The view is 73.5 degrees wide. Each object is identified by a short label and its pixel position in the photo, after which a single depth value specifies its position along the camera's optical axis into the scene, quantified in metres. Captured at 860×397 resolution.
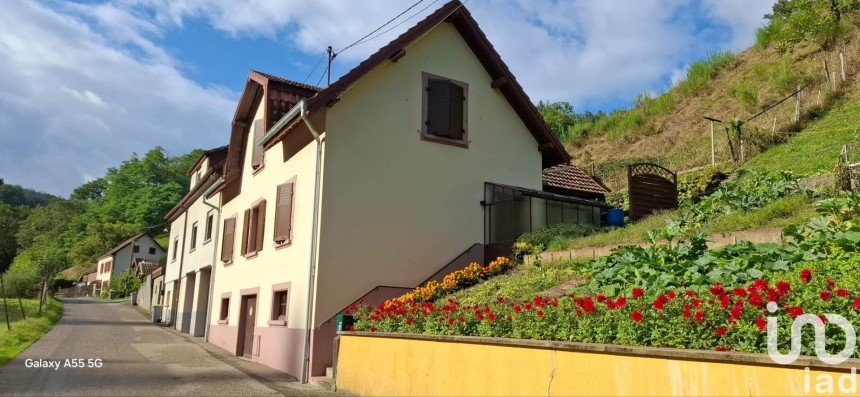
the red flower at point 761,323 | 4.28
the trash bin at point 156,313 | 28.91
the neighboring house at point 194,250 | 20.91
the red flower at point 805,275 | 5.03
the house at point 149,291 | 37.03
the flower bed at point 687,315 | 4.49
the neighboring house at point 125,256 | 68.31
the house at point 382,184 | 11.54
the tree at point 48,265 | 44.47
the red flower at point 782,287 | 4.54
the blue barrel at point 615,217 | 15.29
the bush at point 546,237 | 12.28
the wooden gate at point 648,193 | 15.12
